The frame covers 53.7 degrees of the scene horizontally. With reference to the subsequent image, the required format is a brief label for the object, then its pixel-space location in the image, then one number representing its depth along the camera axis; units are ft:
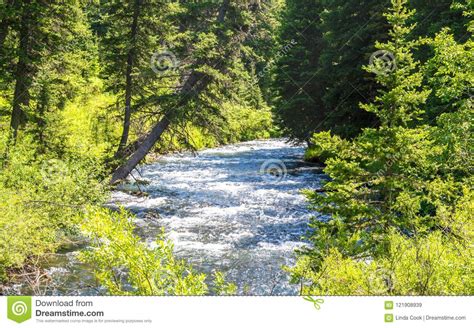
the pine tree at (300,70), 107.04
